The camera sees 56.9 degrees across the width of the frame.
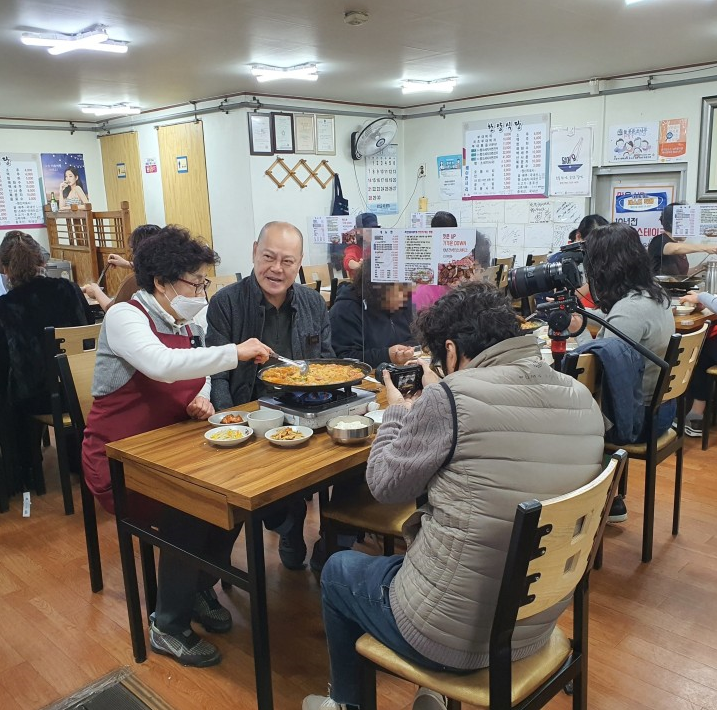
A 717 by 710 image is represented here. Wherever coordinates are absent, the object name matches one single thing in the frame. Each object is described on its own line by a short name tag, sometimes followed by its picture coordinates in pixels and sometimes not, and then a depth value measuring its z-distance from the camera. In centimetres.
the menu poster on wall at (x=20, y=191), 750
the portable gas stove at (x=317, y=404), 197
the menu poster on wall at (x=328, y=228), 699
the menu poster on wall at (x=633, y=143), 586
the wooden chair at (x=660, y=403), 250
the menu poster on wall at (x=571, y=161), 624
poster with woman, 787
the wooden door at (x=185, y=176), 688
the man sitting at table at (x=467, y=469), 127
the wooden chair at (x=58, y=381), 295
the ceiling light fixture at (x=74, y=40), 398
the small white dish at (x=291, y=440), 184
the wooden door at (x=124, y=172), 776
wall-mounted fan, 725
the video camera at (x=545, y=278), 222
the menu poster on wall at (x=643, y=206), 595
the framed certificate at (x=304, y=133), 671
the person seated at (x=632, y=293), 262
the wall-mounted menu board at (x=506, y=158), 656
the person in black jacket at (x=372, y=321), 267
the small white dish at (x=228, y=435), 186
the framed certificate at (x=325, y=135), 692
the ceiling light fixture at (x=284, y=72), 518
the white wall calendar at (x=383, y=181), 752
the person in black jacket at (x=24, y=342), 321
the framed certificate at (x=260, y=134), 637
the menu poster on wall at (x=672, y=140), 570
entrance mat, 190
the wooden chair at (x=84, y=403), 233
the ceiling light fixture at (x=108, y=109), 681
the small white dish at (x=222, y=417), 204
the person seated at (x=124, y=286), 267
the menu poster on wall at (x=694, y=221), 458
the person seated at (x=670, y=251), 467
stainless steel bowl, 185
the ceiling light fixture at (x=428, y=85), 598
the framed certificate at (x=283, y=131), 650
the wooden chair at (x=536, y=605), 118
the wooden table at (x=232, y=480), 162
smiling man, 245
